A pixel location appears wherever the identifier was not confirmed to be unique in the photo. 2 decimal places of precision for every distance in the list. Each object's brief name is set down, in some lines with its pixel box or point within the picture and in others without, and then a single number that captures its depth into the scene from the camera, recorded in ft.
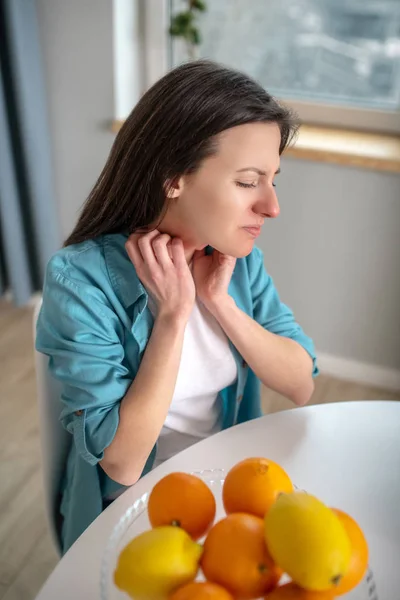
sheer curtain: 6.91
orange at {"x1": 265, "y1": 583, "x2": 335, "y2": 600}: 1.60
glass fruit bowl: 1.91
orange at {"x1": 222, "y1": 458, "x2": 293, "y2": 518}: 1.85
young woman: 2.77
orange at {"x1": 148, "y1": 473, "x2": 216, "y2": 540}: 1.83
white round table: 2.17
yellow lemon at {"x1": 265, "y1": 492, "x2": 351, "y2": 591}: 1.53
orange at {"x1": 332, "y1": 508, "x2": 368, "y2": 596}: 1.67
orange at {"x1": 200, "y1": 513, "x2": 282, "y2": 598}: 1.61
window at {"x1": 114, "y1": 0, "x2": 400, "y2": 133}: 6.54
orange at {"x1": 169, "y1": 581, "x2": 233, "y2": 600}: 1.53
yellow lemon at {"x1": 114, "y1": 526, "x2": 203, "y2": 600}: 1.58
